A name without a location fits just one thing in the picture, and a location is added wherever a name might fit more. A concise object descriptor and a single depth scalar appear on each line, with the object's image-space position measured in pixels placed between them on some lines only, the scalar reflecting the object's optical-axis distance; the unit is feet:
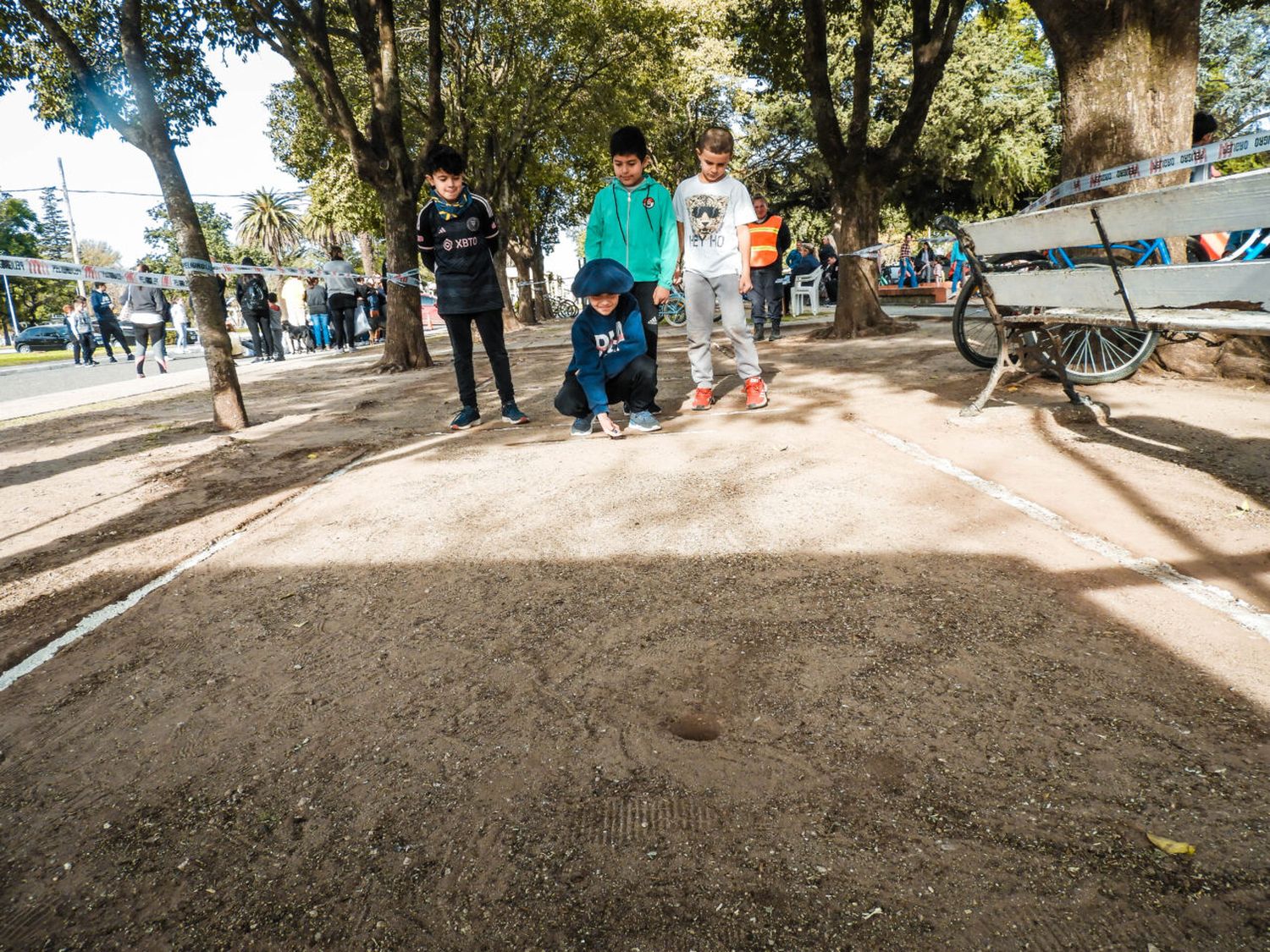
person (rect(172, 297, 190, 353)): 85.85
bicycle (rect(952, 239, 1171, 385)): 16.43
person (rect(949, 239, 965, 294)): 75.41
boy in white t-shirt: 17.89
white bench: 9.99
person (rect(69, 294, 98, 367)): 71.61
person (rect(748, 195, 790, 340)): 34.81
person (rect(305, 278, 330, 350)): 65.51
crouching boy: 16.53
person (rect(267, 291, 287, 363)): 57.00
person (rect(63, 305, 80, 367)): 72.23
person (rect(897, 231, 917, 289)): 86.28
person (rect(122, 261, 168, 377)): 46.98
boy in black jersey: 18.85
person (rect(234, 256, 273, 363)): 53.36
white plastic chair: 59.41
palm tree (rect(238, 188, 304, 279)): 243.60
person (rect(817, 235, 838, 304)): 63.87
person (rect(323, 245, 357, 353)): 54.34
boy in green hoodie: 17.90
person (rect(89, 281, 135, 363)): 63.98
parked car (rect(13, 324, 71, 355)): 134.92
